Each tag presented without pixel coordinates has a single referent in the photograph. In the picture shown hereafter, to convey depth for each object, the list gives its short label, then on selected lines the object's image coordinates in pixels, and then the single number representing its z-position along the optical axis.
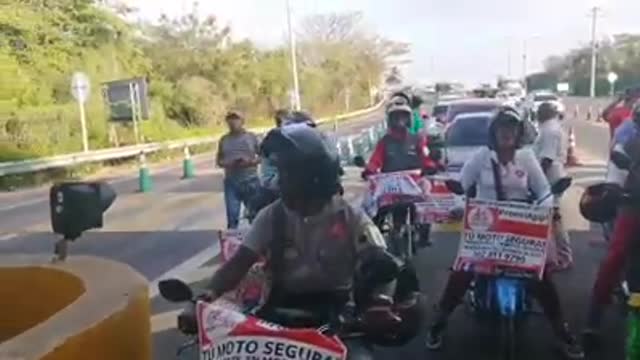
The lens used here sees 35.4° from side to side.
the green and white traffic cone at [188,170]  26.56
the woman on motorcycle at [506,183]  6.86
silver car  16.38
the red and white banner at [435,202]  9.73
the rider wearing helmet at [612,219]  6.00
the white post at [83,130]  31.93
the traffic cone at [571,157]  23.98
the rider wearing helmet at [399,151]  9.88
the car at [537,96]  46.69
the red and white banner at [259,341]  3.11
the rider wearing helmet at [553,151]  10.51
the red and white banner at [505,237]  6.36
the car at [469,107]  21.85
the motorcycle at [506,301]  6.41
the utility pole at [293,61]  52.22
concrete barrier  3.88
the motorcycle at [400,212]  9.53
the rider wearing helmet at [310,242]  3.82
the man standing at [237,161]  12.26
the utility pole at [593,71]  87.00
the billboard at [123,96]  37.97
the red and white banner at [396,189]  9.52
